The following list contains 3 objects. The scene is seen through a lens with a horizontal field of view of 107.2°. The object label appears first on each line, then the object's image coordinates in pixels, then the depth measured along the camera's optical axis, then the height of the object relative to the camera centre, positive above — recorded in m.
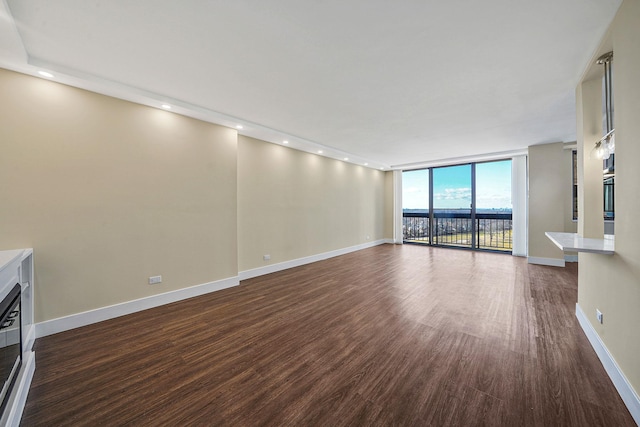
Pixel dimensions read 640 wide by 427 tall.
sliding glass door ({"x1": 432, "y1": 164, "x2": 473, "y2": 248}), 7.09 +0.23
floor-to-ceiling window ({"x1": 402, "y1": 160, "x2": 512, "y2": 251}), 6.61 +0.25
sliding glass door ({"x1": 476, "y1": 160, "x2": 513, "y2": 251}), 6.48 +0.24
